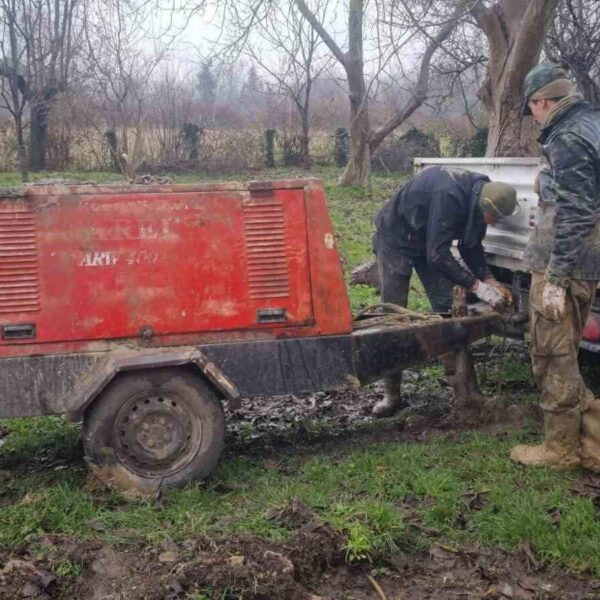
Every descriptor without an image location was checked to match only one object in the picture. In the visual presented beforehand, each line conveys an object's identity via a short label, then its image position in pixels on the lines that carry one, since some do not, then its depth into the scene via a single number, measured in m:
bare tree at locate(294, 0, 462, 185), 16.61
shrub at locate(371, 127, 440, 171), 27.75
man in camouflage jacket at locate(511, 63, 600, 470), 4.54
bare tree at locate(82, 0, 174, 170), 24.02
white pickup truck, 5.96
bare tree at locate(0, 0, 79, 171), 25.25
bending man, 5.63
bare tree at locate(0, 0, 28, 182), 23.95
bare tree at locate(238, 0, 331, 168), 25.69
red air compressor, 4.52
